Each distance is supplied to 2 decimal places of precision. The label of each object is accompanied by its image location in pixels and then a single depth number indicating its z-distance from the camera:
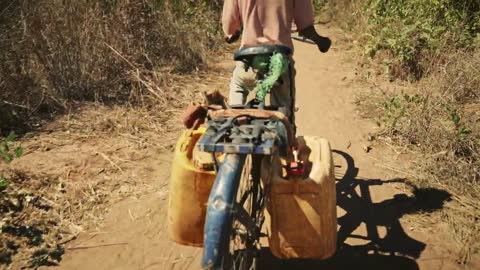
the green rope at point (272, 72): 2.54
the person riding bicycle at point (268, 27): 2.98
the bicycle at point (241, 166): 1.77
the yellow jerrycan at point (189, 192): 2.32
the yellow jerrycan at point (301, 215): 2.24
